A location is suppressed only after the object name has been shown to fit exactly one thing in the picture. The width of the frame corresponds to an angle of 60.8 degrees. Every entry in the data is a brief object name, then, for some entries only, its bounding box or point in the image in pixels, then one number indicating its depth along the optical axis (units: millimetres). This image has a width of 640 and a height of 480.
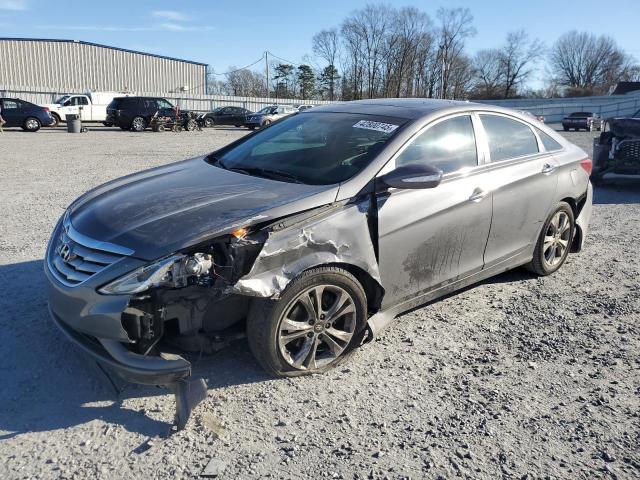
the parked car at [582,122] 39438
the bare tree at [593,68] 98688
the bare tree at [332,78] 72750
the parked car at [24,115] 25688
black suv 28547
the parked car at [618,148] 9734
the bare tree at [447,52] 67562
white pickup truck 30378
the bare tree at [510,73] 95312
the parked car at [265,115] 35719
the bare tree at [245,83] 74438
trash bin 26375
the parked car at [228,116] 37625
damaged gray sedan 2920
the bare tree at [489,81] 91881
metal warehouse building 47750
